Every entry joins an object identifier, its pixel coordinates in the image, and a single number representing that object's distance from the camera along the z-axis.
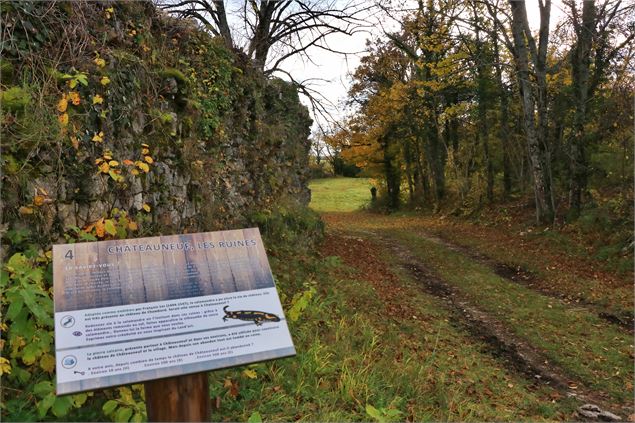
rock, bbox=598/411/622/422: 5.03
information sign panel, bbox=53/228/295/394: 2.43
